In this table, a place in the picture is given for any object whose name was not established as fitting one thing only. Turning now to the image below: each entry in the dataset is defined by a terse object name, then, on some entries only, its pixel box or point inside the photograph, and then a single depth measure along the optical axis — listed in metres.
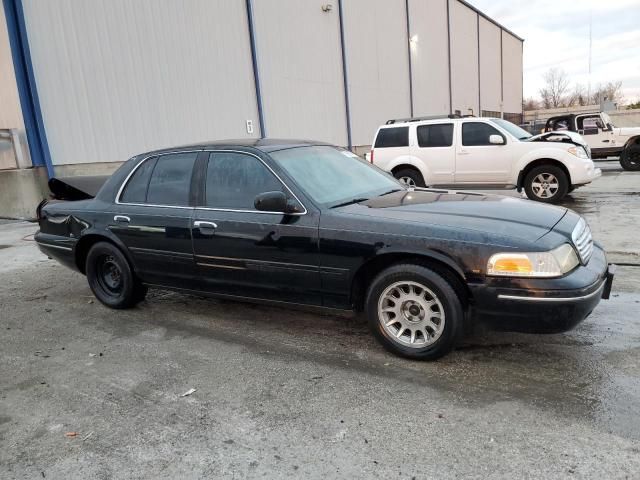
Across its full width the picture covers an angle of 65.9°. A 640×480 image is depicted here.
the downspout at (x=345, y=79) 19.24
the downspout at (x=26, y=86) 10.06
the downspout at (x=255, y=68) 14.88
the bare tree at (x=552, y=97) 81.88
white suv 9.45
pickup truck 15.58
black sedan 3.10
